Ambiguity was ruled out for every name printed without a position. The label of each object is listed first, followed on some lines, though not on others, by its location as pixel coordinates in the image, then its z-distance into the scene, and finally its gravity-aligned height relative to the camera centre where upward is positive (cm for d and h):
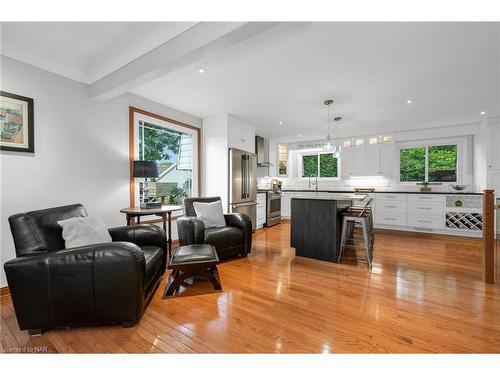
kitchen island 307 -61
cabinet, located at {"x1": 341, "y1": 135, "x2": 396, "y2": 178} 558 +69
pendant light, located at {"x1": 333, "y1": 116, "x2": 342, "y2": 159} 397 +57
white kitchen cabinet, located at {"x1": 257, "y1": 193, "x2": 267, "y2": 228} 546 -64
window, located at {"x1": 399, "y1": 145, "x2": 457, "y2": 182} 518 +46
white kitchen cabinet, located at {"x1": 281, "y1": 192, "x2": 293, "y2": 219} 666 -62
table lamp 308 +21
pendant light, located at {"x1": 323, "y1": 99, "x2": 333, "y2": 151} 364 +65
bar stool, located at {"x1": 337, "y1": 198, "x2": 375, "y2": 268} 290 -51
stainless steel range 568 -64
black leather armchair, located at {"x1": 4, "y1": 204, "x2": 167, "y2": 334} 153 -70
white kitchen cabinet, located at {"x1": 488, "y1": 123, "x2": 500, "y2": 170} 433 +71
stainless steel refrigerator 446 +1
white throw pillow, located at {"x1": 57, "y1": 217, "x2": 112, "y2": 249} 191 -42
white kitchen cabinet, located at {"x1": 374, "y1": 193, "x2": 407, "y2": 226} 515 -62
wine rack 448 -78
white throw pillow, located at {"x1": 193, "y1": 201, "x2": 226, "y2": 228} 325 -45
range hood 602 +90
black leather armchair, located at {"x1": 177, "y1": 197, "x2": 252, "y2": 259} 281 -67
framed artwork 219 +63
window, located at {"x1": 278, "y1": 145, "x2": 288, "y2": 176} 695 +76
